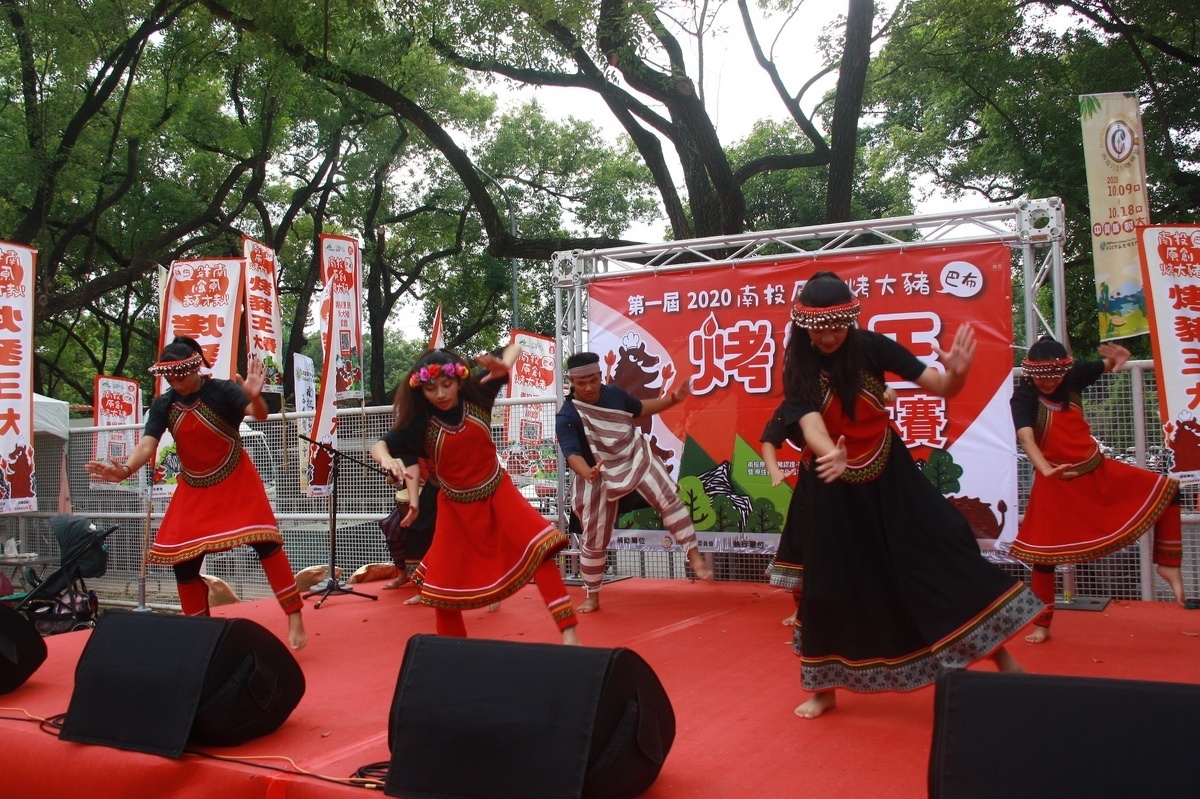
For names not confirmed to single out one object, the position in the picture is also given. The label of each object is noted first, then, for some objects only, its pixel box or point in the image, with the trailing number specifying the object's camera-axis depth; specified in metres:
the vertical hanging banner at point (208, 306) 7.59
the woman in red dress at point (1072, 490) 4.65
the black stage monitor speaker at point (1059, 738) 1.94
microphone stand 6.96
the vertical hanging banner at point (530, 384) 7.80
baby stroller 7.68
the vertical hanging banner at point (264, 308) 8.90
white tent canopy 10.64
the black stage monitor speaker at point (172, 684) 3.24
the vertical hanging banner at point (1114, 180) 7.39
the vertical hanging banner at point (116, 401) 13.69
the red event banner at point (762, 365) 5.86
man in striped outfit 5.79
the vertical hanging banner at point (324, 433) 7.74
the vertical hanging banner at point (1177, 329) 5.42
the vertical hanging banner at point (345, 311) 8.06
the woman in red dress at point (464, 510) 4.32
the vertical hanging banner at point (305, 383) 9.81
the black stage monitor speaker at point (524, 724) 2.54
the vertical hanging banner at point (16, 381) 7.53
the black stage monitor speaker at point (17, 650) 4.22
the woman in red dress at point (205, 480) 4.87
